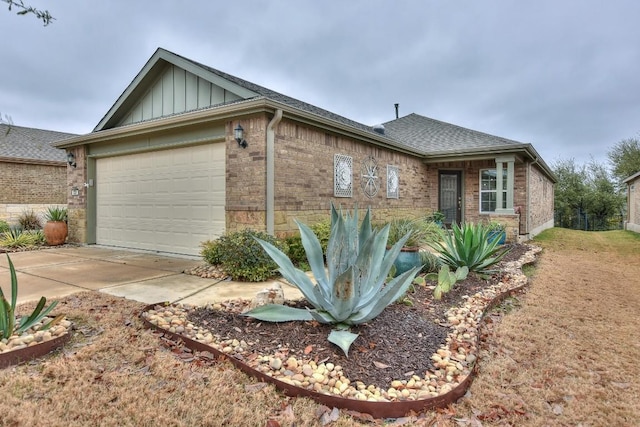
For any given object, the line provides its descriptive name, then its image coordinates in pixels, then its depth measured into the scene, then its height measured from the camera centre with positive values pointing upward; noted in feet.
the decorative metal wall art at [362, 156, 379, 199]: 28.50 +2.75
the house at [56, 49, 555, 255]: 20.29 +3.16
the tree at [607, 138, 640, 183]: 72.69 +11.44
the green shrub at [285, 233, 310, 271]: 20.26 -2.40
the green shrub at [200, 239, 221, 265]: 18.16 -2.33
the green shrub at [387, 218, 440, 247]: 18.83 -1.28
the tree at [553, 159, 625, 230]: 71.00 +2.20
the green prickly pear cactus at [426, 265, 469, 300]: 13.54 -2.87
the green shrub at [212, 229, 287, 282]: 16.66 -2.39
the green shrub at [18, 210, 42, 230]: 40.68 -1.55
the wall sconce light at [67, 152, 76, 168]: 30.66 +4.31
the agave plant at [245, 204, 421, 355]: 8.84 -1.86
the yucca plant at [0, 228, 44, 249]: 27.51 -2.55
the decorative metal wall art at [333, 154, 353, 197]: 25.08 +2.50
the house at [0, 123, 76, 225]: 44.11 +4.25
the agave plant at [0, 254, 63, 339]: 8.40 -2.79
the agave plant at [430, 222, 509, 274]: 16.67 -1.92
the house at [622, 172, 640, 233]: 47.93 +1.11
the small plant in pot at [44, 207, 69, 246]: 29.60 -1.89
